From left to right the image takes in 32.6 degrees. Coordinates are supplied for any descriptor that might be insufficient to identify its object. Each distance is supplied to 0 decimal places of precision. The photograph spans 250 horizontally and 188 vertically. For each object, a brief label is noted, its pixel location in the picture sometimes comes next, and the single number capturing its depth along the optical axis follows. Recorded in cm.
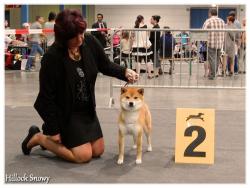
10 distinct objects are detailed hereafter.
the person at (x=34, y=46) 948
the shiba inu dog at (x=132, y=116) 275
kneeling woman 276
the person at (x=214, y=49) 681
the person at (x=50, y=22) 898
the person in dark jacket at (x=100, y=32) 1004
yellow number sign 281
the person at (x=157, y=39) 754
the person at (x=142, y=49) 670
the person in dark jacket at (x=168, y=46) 814
